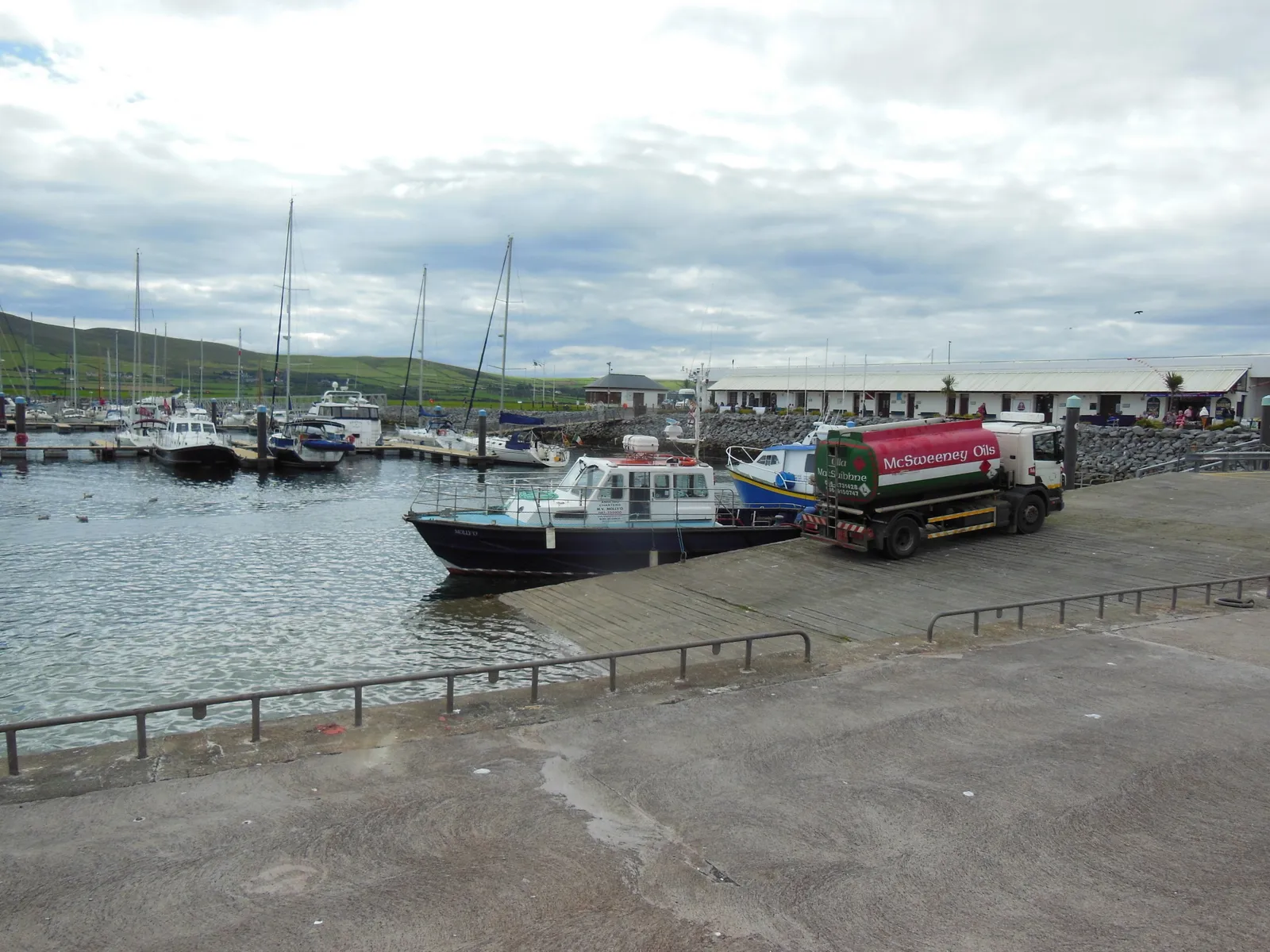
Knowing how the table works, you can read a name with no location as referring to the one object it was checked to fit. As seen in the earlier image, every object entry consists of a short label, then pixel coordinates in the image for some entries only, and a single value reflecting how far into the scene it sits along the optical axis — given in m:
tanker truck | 19.89
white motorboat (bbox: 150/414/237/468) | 56.66
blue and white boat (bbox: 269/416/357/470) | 58.22
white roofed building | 59.88
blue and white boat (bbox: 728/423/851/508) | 26.75
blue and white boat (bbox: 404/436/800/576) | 22.85
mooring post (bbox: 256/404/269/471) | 57.09
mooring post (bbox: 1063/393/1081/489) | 33.56
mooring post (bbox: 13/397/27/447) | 69.38
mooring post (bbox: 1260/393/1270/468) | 36.34
